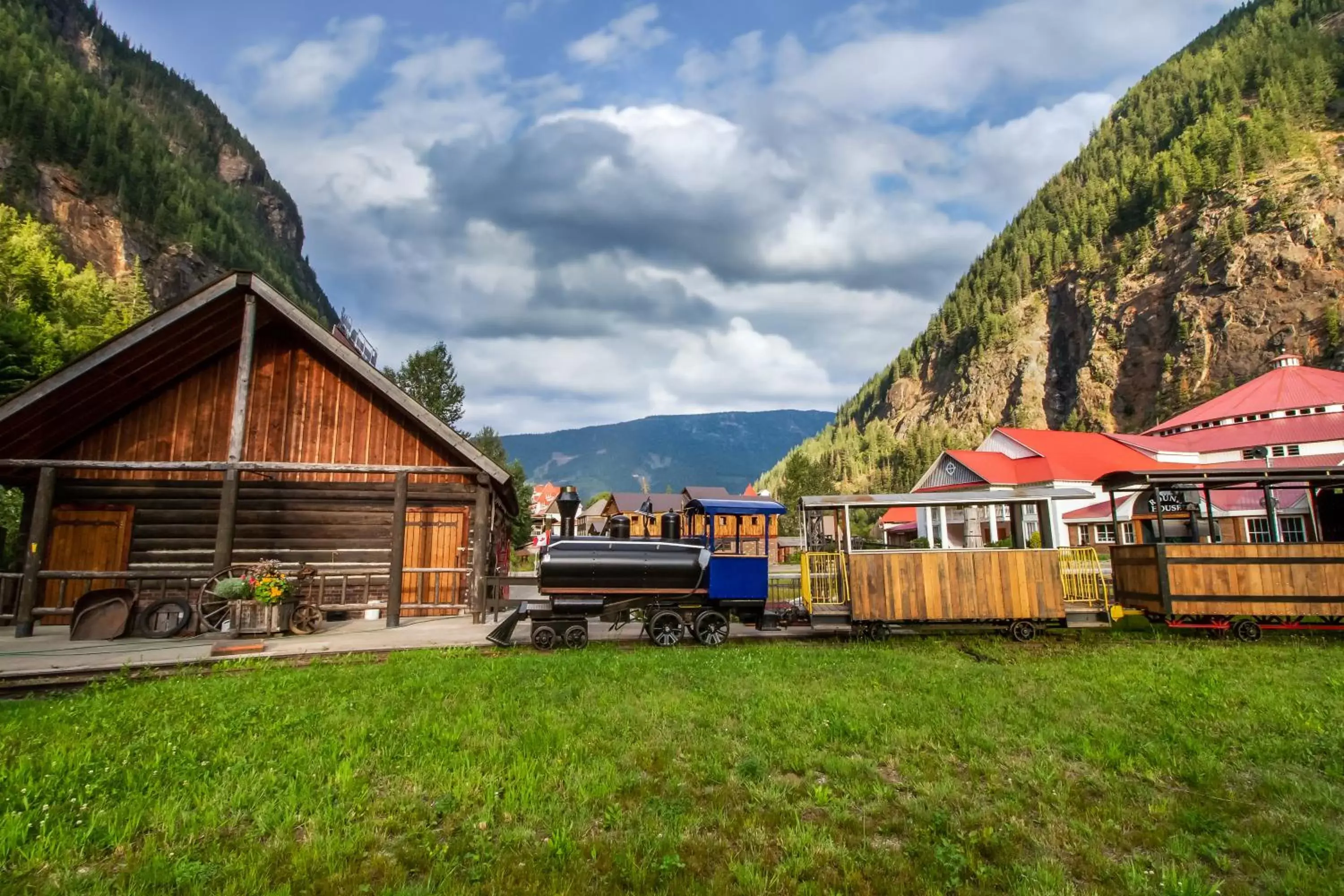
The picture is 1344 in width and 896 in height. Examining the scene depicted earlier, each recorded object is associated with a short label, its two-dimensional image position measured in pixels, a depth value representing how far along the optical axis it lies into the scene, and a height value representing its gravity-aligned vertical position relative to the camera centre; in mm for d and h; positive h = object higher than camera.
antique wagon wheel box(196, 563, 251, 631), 13859 -1319
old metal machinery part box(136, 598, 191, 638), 13438 -1475
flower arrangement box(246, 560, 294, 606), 12984 -744
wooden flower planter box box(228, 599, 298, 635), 12703 -1435
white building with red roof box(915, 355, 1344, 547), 46094 +7315
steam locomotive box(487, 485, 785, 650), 12594 -784
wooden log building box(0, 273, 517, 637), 14555 +1998
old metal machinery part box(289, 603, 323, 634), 13914 -1582
